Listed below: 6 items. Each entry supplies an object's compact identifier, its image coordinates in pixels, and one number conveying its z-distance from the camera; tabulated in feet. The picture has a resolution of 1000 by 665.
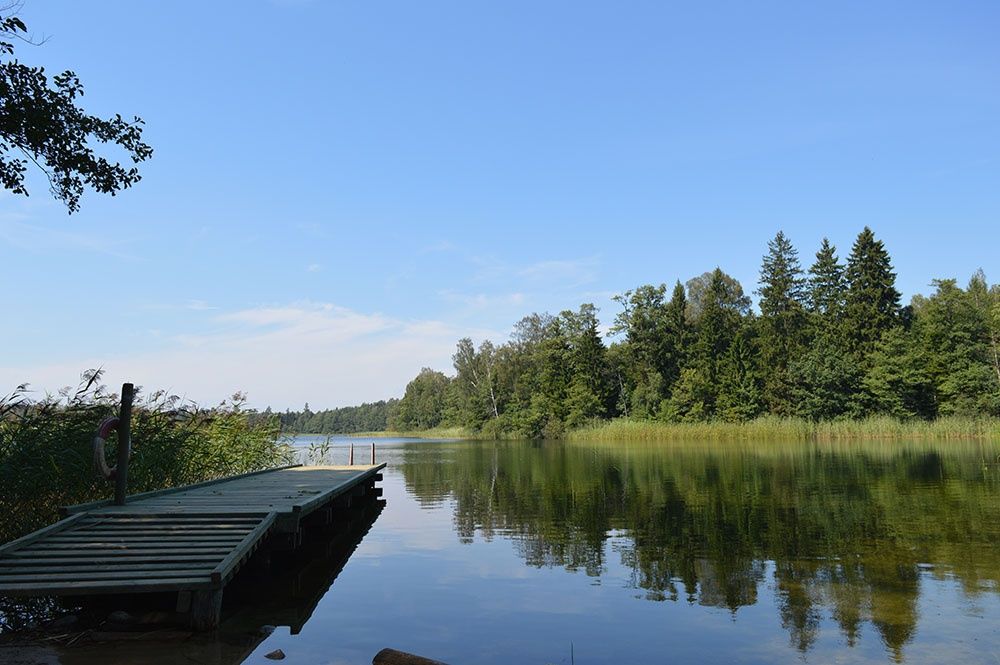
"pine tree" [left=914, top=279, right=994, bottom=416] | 165.99
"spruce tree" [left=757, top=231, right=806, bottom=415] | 196.03
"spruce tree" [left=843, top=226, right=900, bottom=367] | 194.70
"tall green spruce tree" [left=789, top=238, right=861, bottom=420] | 180.86
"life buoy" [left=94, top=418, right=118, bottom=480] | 30.68
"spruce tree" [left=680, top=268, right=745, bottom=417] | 210.18
